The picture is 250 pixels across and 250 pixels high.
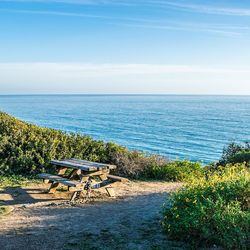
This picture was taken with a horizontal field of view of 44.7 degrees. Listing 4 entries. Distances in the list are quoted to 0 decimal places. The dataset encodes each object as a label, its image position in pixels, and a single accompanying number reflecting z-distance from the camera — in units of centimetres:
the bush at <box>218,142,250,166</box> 1182
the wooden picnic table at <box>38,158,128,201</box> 780
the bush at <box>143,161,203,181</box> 1045
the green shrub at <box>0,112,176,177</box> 984
